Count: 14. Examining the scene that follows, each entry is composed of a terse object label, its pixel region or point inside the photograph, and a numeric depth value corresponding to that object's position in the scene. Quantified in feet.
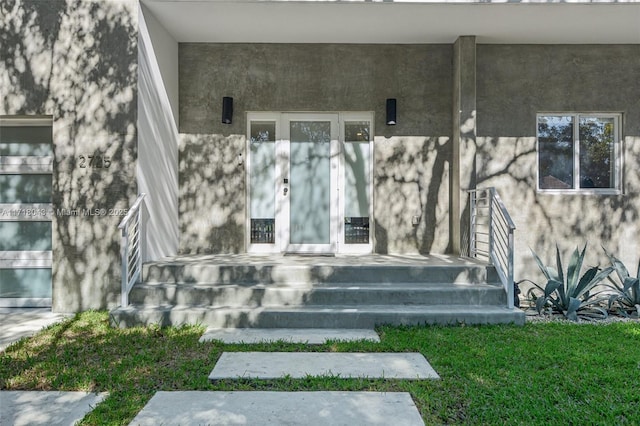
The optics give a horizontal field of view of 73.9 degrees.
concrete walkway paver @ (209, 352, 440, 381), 10.38
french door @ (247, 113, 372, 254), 20.86
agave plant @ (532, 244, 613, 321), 15.92
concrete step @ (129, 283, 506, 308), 15.24
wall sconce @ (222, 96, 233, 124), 19.98
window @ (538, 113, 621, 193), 20.21
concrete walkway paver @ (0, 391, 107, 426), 8.41
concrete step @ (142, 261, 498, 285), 16.14
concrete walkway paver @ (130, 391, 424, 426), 8.23
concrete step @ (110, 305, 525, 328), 14.32
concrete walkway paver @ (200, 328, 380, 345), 13.03
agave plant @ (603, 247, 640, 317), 16.44
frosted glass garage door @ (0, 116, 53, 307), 17.24
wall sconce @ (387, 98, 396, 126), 20.12
